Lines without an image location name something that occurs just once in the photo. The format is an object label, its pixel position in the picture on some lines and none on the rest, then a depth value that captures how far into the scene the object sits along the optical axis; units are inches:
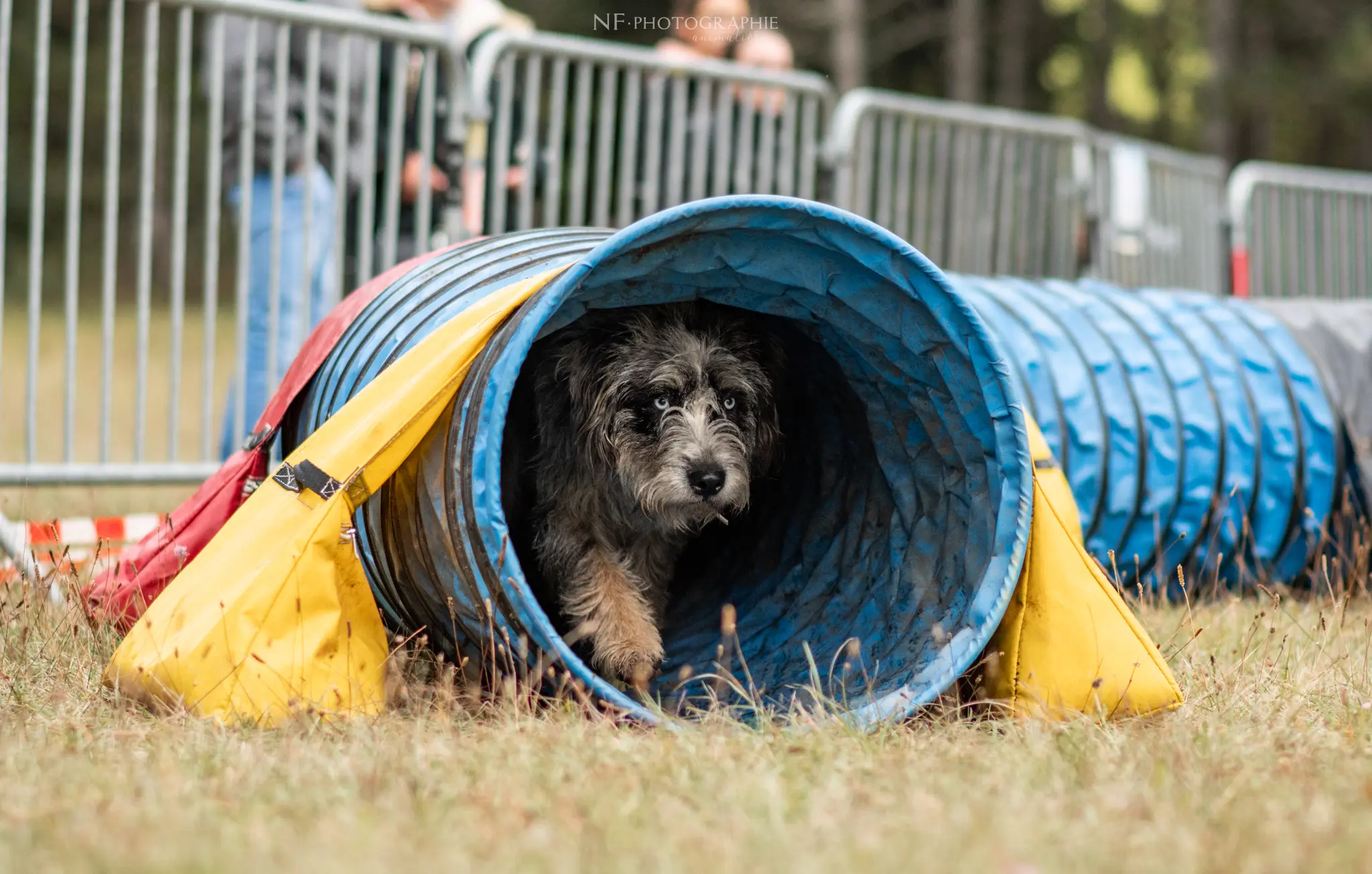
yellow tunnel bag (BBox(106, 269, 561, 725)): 240.5
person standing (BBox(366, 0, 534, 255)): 495.5
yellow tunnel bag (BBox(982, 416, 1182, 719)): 258.8
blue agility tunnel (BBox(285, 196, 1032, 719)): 252.2
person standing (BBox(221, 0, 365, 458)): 463.2
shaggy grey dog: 298.5
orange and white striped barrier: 339.0
